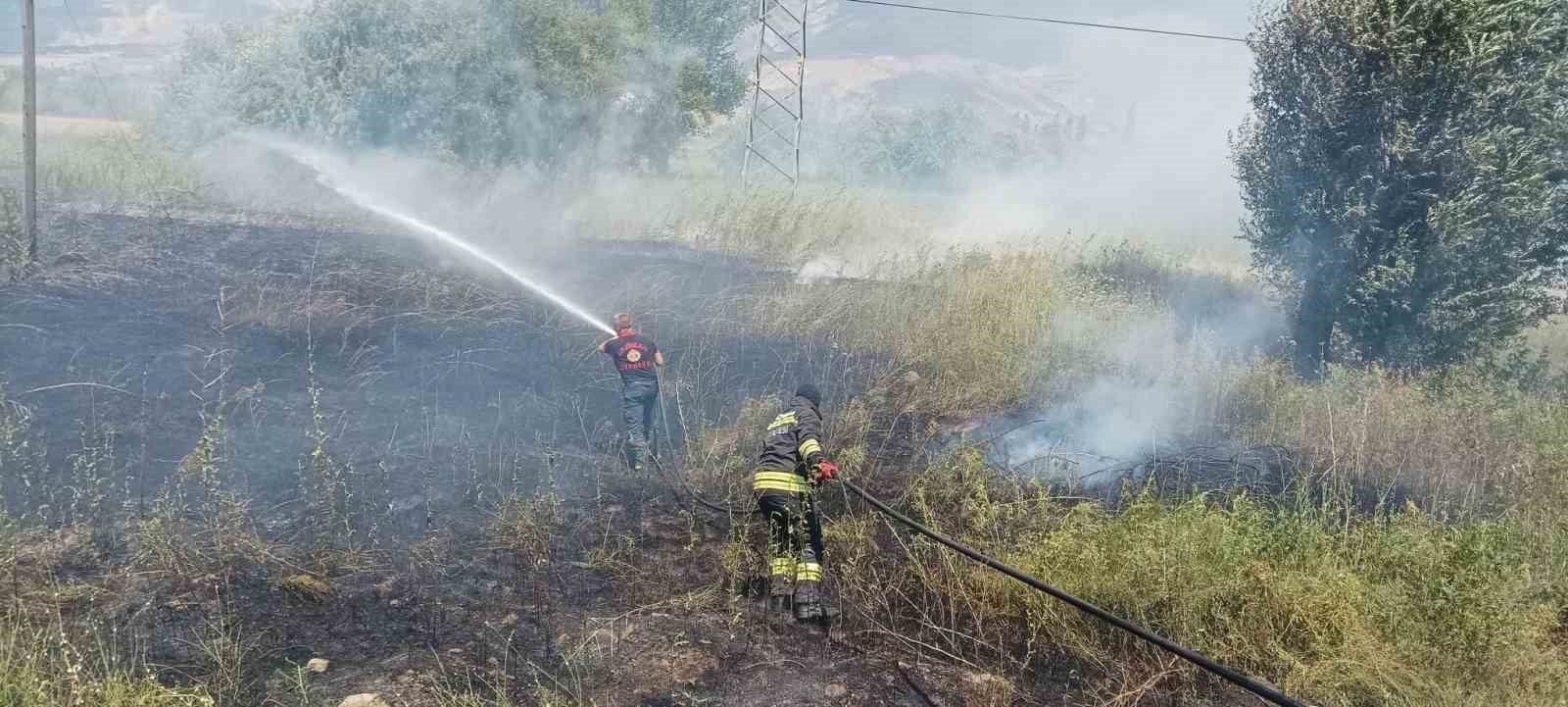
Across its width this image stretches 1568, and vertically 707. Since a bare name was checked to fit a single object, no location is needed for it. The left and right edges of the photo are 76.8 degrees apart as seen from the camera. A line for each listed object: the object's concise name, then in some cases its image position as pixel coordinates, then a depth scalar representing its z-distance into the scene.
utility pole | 11.48
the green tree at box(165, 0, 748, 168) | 19.50
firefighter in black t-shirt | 8.69
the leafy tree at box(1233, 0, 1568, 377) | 10.34
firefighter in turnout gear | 5.89
